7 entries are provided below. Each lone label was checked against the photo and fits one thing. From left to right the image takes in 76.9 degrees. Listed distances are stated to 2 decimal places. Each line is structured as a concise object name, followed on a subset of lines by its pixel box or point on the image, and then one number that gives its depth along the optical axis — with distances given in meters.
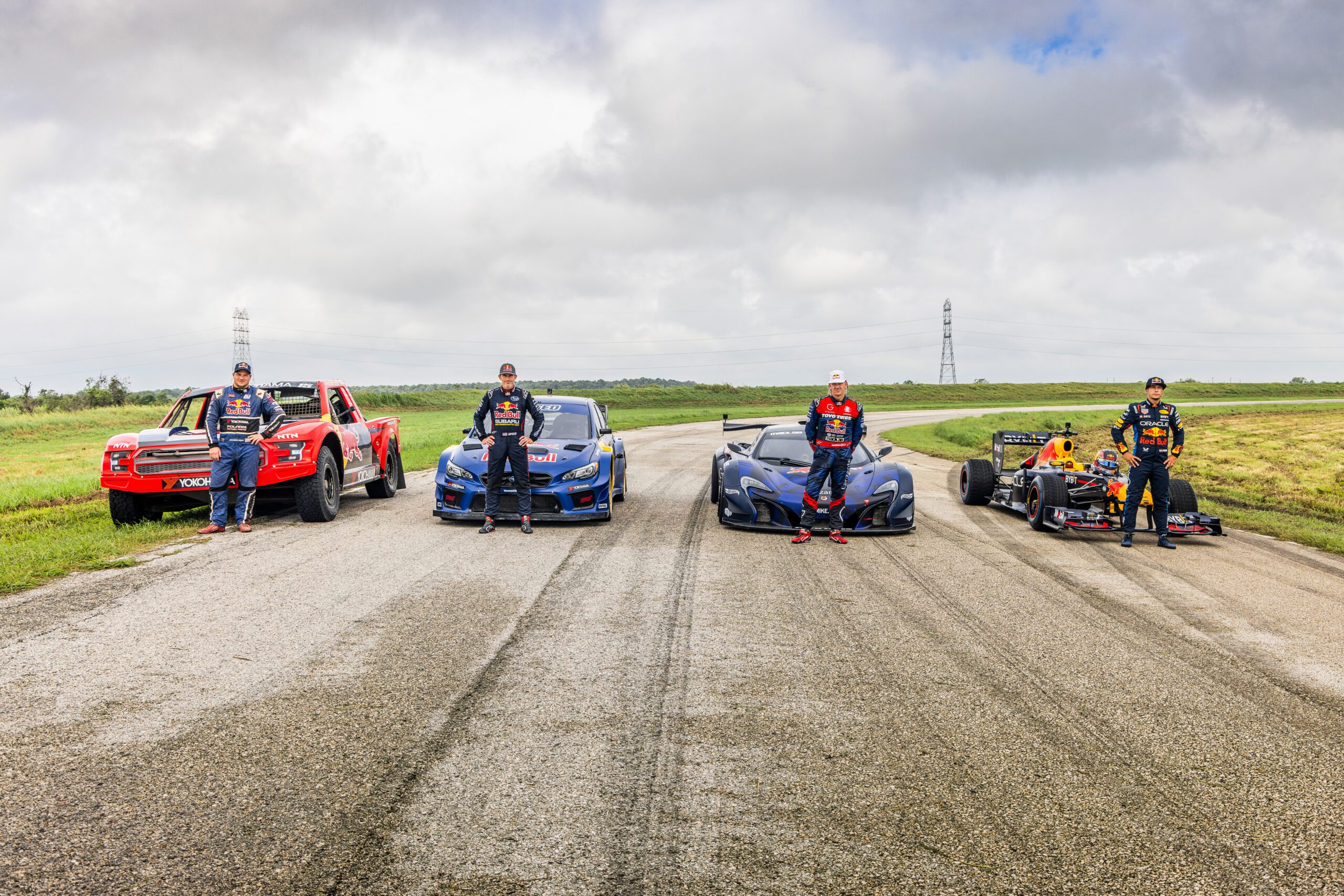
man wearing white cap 9.45
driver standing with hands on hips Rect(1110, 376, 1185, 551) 9.41
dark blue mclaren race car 9.58
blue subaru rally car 10.02
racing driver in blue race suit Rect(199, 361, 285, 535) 9.63
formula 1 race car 9.80
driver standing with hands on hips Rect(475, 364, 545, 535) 9.68
